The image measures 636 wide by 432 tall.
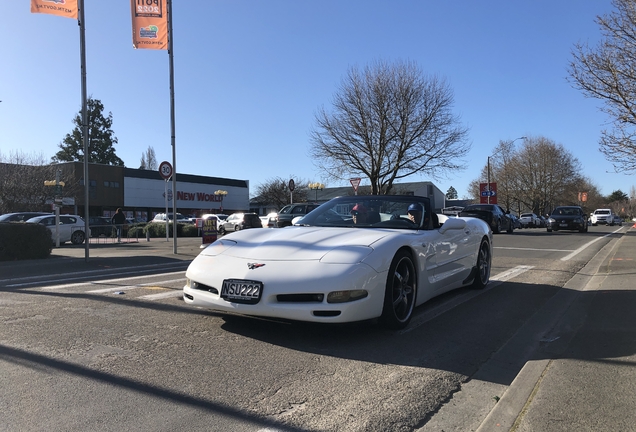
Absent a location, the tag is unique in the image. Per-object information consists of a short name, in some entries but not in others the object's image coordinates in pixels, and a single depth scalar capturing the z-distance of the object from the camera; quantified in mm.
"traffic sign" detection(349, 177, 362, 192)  21578
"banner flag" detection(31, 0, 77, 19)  11656
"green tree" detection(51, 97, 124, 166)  71500
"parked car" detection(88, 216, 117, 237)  25378
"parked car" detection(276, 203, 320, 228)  23906
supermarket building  47344
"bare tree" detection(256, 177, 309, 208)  69562
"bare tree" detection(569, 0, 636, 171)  12133
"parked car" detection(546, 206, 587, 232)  28766
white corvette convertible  3896
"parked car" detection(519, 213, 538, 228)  47153
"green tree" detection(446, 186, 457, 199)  167250
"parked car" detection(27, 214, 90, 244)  20203
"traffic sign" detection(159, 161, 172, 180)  16828
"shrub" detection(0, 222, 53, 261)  11383
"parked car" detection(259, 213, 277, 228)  26147
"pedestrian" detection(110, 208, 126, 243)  23406
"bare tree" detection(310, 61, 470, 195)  30891
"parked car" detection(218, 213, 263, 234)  29703
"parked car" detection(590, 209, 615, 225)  51903
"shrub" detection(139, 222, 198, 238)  27766
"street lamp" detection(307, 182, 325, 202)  42138
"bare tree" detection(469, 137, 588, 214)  66500
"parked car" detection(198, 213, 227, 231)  35819
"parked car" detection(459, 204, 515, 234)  25828
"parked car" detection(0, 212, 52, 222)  20500
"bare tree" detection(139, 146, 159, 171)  100562
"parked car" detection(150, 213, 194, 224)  43634
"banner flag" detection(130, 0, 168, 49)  14672
